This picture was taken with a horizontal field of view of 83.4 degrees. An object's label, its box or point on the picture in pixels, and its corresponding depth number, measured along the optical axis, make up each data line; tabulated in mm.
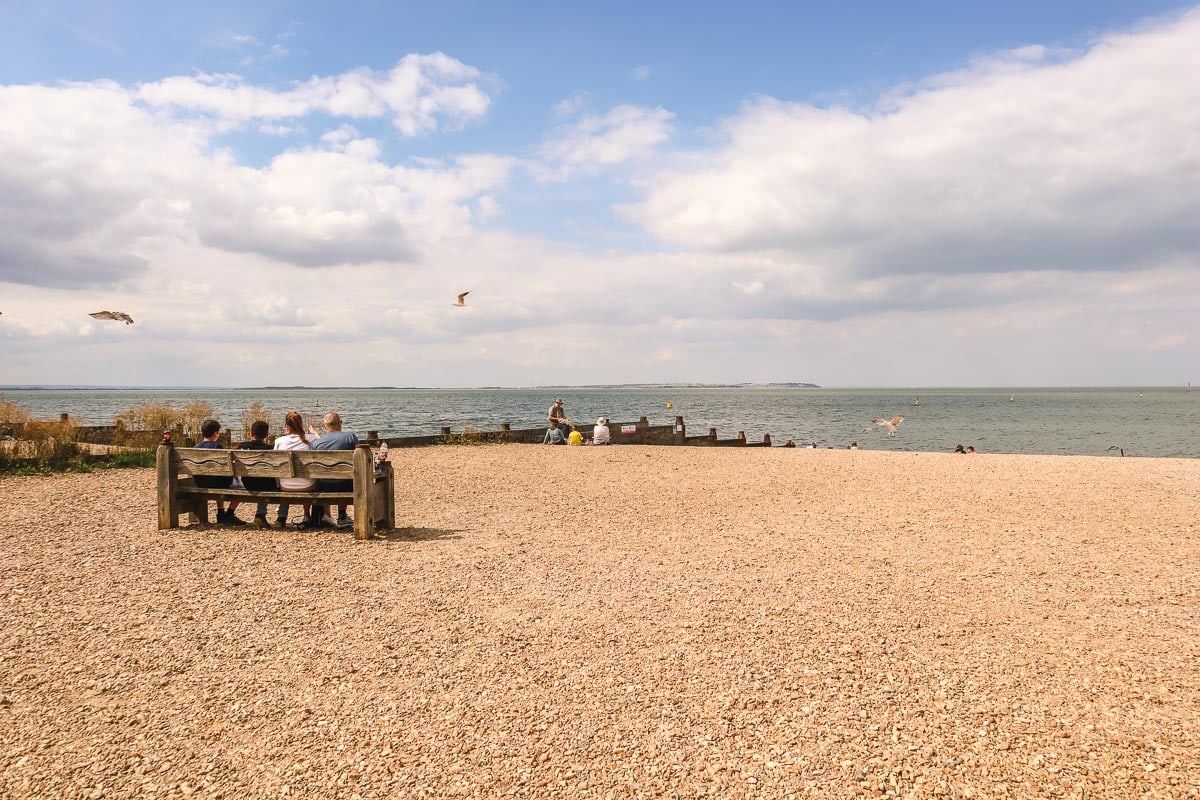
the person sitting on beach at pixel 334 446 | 8727
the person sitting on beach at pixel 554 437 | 21781
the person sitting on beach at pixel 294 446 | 8391
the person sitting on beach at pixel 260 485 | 8703
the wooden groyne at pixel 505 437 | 16875
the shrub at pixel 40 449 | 13641
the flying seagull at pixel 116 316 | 13766
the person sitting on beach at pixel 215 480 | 8912
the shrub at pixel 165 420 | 17453
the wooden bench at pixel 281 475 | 8148
